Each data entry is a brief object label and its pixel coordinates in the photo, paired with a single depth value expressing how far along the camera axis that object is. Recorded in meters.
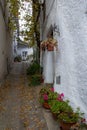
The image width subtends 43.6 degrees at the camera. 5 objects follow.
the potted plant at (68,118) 2.70
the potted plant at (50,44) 3.87
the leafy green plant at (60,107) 3.03
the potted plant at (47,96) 3.58
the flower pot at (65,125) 2.70
